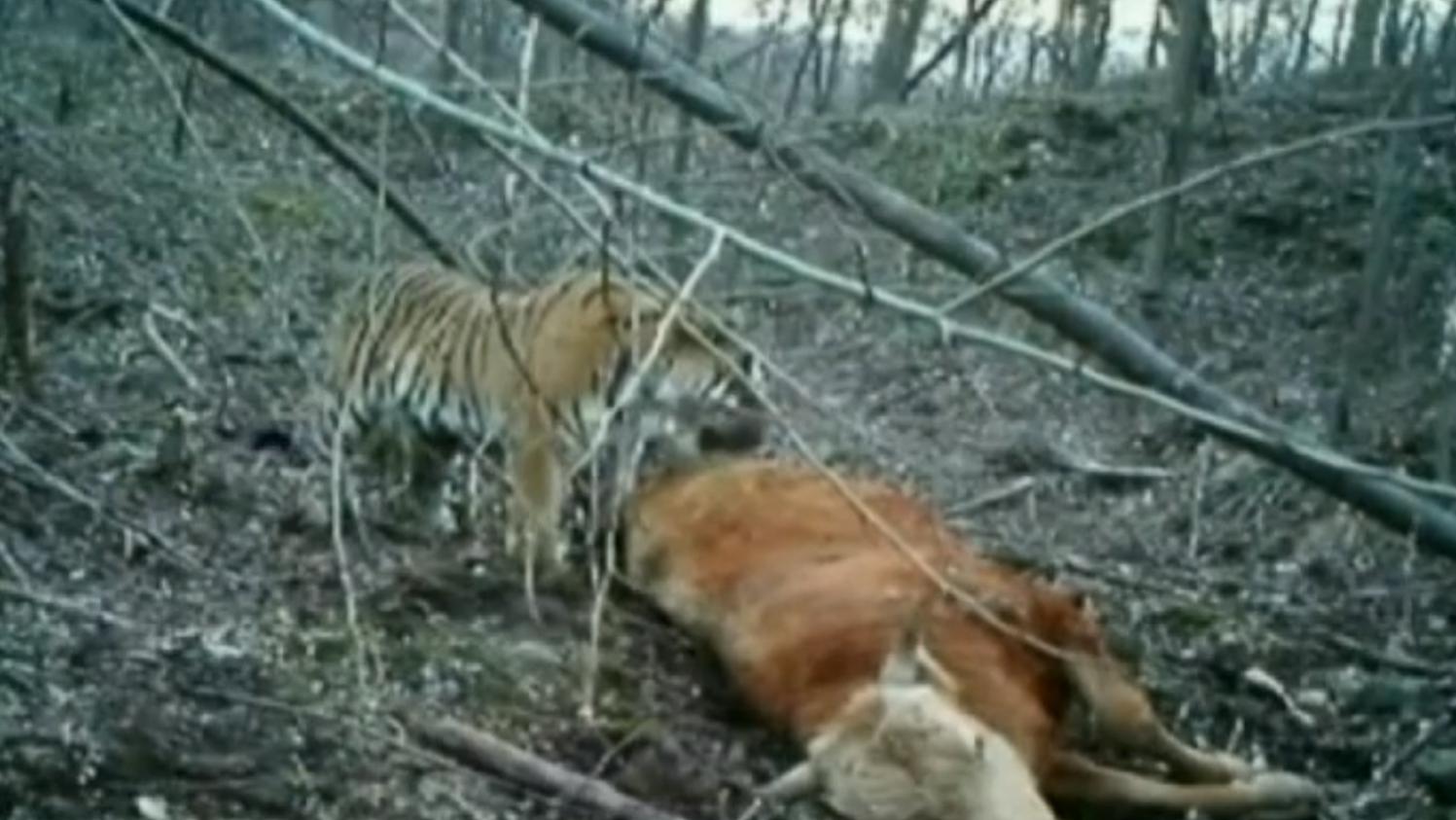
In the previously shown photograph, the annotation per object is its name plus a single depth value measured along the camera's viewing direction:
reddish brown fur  6.79
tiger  7.72
